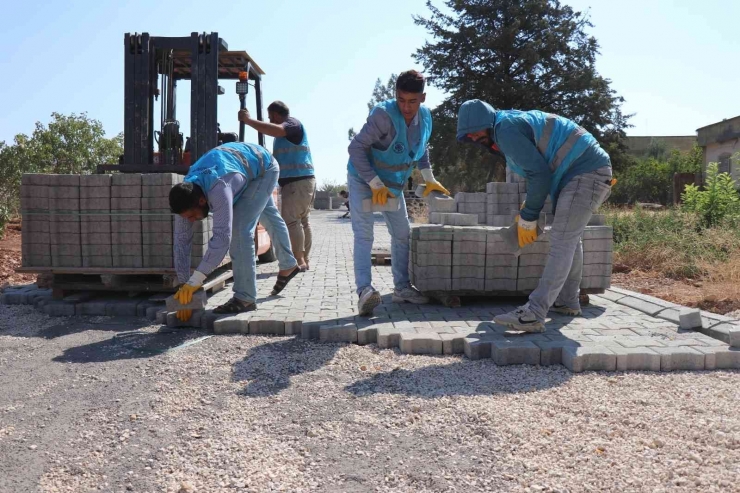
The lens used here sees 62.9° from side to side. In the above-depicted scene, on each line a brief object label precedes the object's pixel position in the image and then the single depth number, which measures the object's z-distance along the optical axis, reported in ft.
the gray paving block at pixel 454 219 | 18.33
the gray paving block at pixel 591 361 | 11.94
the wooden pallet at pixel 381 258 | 28.66
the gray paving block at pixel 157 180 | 17.43
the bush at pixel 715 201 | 33.30
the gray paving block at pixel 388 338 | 13.69
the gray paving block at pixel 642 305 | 16.17
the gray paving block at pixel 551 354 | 12.45
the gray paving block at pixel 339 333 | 14.12
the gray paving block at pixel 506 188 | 25.96
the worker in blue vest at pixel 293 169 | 21.72
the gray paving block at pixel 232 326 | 15.03
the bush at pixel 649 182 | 104.37
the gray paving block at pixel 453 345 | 13.21
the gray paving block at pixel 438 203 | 17.74
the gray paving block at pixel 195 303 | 15.17
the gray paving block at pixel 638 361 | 12.03
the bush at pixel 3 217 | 38.29
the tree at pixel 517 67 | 82.53
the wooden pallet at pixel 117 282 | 17.74
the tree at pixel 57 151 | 54.24
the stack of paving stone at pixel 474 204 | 26.46
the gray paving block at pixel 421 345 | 13.21
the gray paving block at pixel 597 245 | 17.39
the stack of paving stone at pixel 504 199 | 25.86
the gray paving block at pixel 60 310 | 17.69
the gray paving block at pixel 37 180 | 17.54
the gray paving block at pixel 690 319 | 14.24
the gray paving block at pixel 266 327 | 14.99
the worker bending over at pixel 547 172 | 13.26
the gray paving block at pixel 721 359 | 12.21
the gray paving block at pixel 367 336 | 14.05
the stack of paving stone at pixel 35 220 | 17.57
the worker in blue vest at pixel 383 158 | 15.19
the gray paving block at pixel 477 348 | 12.79
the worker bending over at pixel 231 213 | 14.05
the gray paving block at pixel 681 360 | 12.08
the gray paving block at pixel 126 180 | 17.48
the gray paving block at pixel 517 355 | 12.40
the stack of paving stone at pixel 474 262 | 17.13
